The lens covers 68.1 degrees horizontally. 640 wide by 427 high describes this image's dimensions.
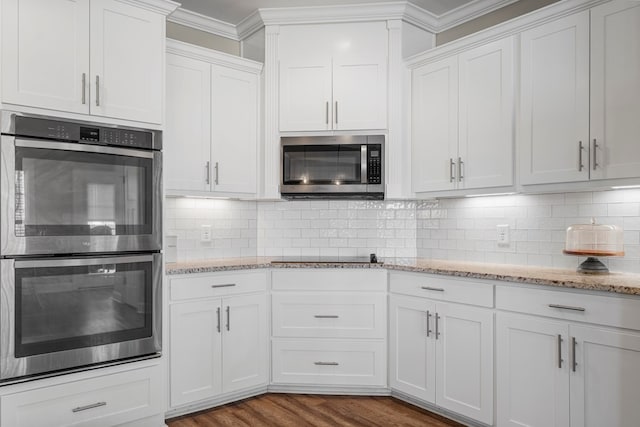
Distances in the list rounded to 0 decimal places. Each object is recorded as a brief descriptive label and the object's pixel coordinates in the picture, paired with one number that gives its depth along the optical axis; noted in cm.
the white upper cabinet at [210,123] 313
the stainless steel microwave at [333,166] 338
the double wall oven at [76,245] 218
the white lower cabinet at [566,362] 207
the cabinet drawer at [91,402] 220
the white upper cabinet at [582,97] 233
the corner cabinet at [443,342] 262
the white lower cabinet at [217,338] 286
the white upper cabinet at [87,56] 221
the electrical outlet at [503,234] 316
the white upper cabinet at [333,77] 340
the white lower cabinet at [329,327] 319
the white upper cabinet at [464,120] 287
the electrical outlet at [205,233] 356
